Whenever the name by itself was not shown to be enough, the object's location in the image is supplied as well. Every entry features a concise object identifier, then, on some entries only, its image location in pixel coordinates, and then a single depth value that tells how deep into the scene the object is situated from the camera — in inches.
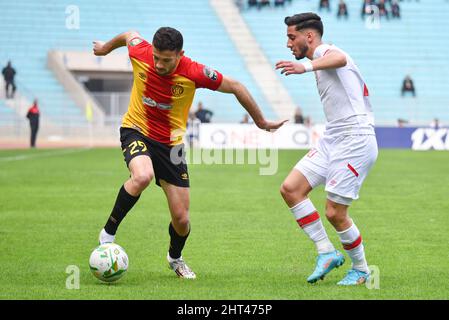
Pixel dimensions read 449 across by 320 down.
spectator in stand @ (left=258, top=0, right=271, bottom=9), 1993.1
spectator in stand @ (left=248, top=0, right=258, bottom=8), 1996.9
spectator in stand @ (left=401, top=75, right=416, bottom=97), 1871.3
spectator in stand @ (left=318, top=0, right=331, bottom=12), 1941.4
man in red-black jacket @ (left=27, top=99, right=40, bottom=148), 1513.3
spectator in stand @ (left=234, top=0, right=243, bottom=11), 2000.5
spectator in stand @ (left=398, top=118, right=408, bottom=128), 1669.5
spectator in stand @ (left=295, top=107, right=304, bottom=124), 1605.6
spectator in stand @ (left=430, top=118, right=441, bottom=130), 1562.5
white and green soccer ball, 326.3
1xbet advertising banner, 1496.1
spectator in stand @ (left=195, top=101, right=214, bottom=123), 1569.9
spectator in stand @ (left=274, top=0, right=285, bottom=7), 1971.0
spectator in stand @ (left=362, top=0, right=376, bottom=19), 1948.8
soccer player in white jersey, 330.0
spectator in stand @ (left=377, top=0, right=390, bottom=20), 1947.5
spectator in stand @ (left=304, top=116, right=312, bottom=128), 1535.4
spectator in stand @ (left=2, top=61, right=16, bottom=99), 1681.8
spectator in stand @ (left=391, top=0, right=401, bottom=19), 1963.6
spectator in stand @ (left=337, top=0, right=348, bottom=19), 1941.4
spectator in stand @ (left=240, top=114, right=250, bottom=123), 1581.0
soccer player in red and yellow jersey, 341.4
